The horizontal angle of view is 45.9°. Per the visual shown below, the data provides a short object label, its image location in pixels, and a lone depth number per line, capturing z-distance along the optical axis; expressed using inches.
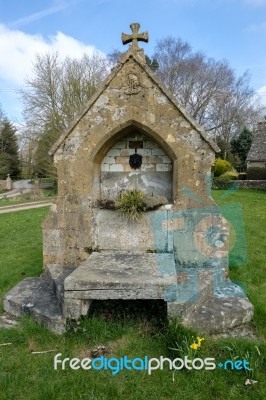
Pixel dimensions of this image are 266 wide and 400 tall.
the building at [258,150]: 1069.8
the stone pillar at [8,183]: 1393.9
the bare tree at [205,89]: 1332.4
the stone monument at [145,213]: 196.4
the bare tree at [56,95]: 898.7
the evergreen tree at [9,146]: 1559.3
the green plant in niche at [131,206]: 197.5
